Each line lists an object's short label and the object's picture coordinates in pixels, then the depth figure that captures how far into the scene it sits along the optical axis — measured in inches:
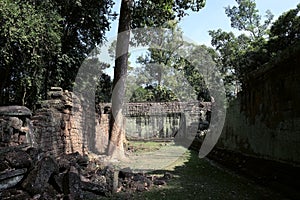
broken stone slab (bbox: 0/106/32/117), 214.1
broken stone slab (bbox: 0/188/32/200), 144.8
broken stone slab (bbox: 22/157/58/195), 157.2
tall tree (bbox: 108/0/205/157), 374.9
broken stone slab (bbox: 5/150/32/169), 159.2
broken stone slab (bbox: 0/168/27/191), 149.6
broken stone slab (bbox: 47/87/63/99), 341.1
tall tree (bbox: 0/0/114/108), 346.6
